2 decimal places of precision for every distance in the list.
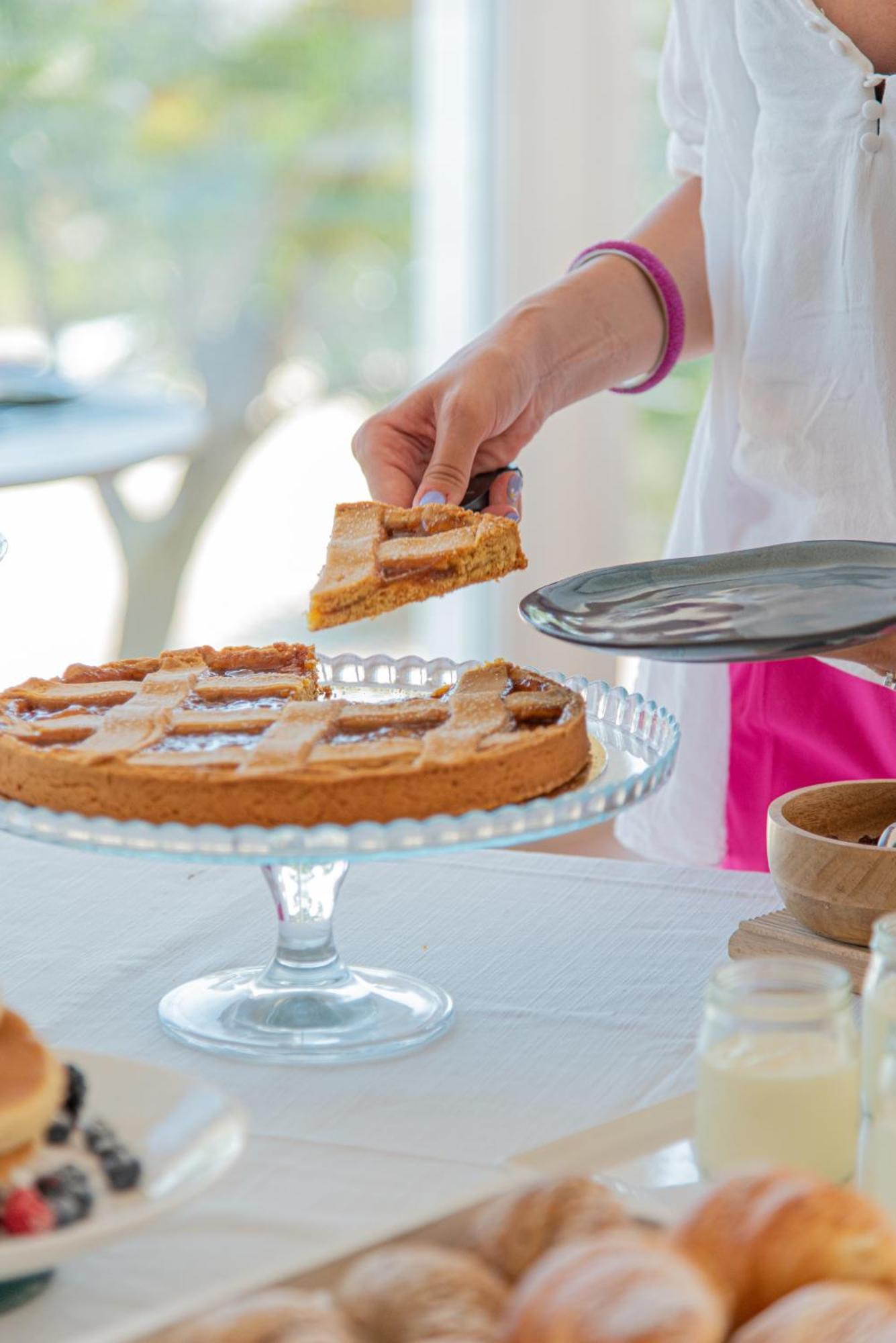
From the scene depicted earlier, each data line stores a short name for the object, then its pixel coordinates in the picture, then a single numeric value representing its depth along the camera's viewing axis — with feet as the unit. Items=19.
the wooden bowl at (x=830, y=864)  5.49
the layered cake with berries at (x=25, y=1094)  4.69
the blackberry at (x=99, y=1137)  4.76
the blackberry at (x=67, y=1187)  4.67
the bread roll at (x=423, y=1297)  4.42
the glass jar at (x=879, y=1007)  4.95
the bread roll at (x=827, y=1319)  4.37
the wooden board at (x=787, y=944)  5.53
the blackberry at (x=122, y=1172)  4.71
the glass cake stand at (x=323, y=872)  5.24
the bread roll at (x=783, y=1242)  4.51
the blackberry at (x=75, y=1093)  4.84
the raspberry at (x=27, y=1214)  4.64
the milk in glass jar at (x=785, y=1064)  4.89
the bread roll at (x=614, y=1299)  4.34
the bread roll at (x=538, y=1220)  4.53
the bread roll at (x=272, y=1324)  4.38
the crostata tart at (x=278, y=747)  5.39
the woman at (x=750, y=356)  6.56
